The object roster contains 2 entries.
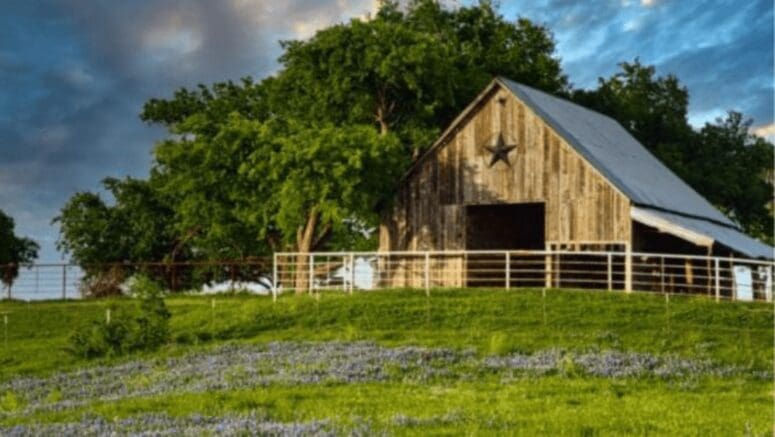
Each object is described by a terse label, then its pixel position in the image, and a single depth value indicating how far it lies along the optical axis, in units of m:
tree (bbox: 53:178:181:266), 62.44
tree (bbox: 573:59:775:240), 68.56
